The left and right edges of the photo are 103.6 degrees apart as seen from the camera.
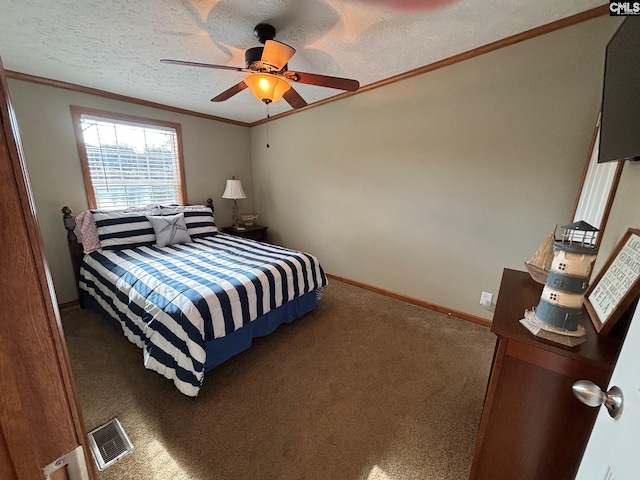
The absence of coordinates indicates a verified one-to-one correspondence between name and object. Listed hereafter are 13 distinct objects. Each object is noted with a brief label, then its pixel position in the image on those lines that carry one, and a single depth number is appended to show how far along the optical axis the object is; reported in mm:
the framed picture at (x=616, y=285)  791
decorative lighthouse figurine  826
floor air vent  1252
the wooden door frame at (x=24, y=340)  364
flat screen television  889
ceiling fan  1535
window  2691
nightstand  3725
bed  1584
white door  501
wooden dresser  807
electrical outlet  2302
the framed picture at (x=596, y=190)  1198
